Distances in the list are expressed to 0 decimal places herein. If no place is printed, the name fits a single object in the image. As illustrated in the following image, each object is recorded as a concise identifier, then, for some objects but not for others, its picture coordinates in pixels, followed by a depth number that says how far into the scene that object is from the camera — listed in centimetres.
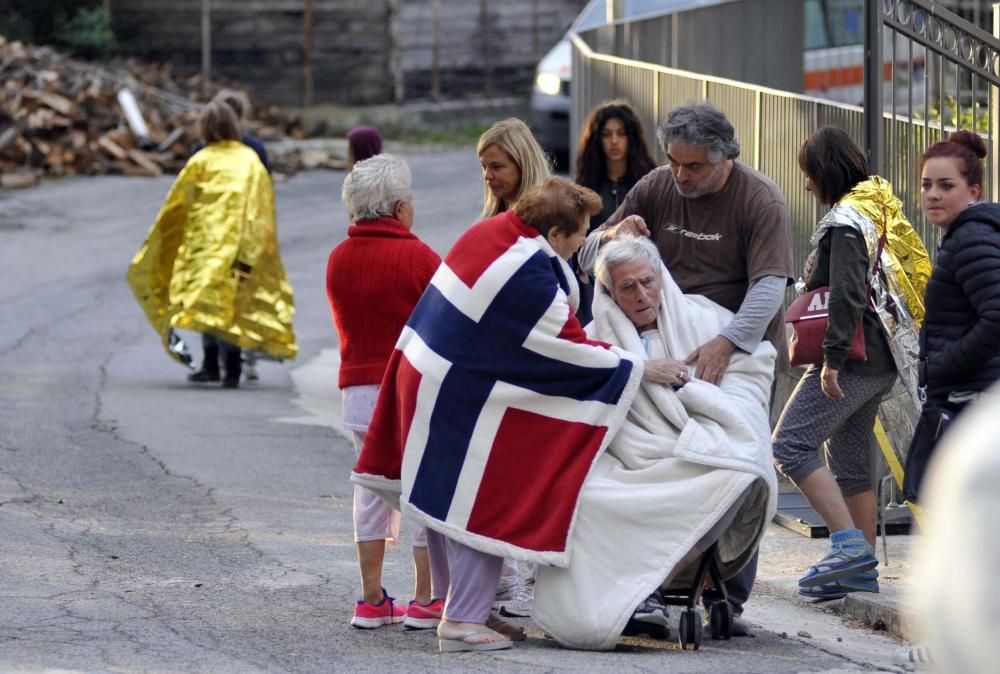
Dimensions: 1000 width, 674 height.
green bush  5149
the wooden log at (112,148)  4260
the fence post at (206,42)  5198
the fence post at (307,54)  5198
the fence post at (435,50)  5251
